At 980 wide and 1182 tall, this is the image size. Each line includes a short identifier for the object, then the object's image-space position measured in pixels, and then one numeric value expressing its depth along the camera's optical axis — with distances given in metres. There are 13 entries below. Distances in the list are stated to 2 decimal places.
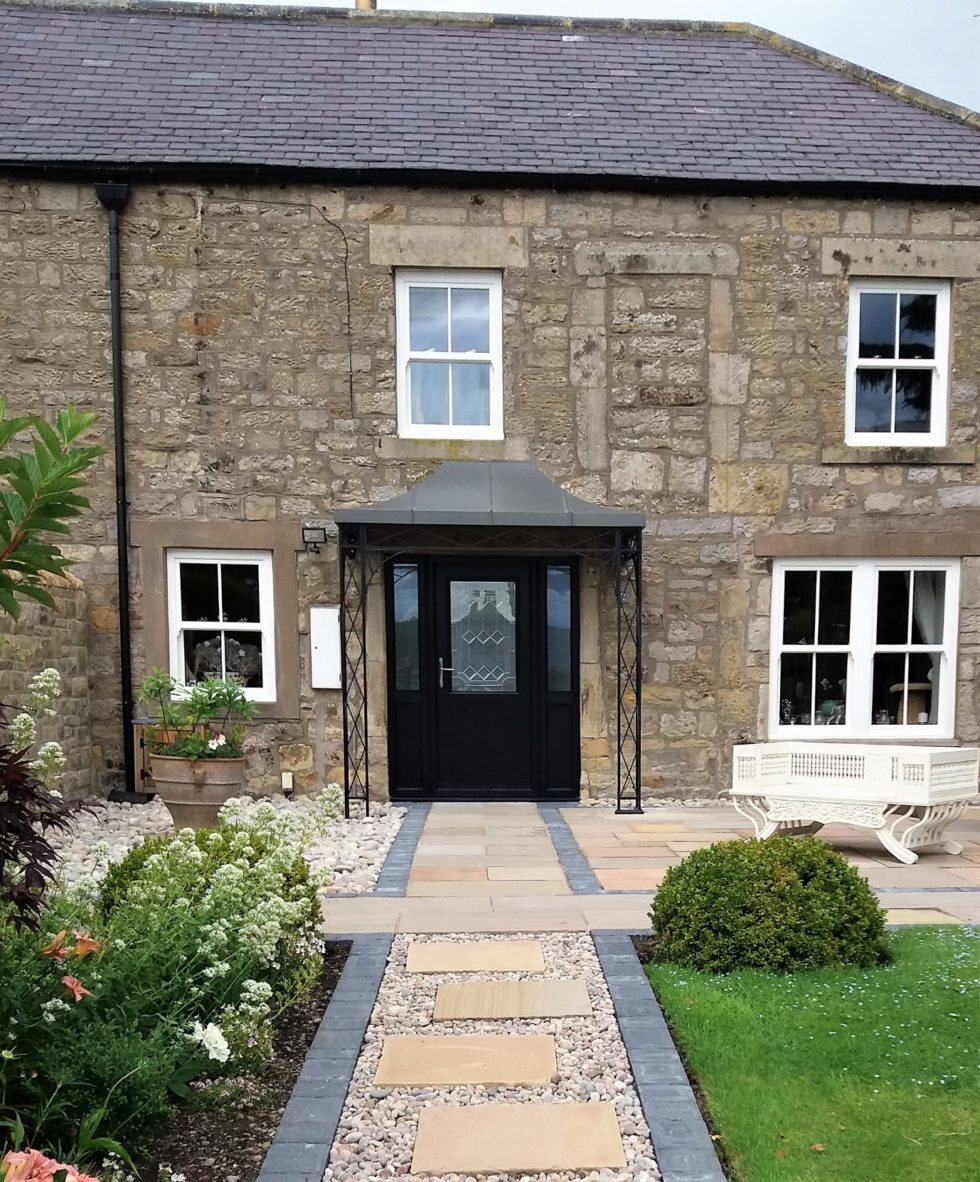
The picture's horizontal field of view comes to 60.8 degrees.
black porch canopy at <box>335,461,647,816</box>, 6.89
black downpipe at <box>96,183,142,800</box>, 7.12
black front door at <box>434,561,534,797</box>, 7.61
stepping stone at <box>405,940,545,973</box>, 3.80
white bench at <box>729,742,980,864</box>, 5.50
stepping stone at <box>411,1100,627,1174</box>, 2.39
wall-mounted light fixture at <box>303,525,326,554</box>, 7.31
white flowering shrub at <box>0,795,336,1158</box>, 2.33
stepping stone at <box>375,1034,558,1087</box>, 2.85
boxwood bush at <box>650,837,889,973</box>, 3.56
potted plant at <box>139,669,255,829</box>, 6.15
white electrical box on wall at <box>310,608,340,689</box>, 7.38
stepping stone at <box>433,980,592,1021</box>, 3.34
